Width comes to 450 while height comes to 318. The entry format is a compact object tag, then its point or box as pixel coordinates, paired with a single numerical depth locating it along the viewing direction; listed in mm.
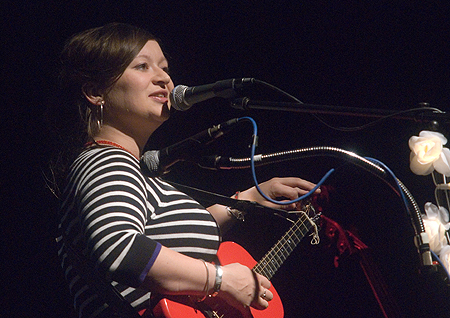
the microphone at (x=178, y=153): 4464
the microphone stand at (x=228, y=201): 4705
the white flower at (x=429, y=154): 4715
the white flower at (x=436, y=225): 4699
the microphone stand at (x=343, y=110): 4439
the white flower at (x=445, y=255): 4674
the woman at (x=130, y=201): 4411
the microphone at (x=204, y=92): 4495
